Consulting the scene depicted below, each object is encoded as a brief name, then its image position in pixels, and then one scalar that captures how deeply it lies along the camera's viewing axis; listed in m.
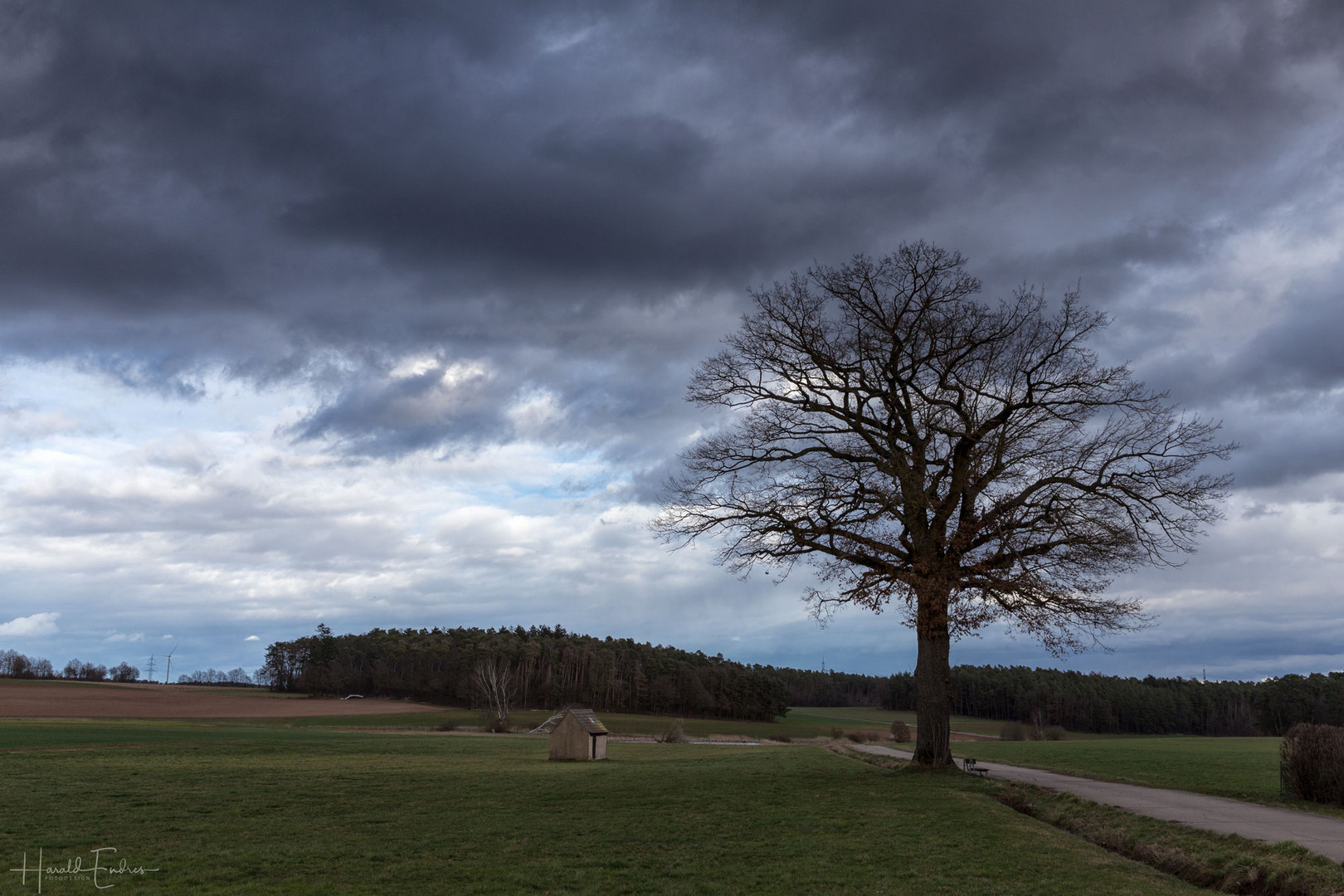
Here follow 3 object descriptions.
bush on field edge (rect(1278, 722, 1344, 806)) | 22.12
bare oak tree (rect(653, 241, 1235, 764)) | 23.25
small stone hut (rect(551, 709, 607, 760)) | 40.44
